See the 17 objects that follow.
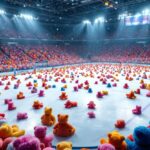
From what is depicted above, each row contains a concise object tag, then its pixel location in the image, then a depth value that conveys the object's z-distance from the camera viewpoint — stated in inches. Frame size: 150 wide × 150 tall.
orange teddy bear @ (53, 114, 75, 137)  133.2
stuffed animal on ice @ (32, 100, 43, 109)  203.0
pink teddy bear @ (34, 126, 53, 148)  107.3
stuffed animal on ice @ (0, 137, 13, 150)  91.0
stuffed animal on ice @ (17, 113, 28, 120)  170.2
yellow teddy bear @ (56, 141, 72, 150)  100.3
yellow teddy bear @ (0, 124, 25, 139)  106.7
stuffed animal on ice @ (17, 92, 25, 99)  251.9
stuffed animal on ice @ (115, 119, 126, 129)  145.4
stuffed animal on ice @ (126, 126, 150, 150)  86.4
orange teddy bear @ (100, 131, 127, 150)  99.3
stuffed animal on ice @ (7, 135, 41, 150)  75.4
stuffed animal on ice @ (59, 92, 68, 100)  244.1
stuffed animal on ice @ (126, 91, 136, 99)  239.9
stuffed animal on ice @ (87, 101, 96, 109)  200.9
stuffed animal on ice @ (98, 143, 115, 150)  86.8
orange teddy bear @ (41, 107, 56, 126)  154.2
